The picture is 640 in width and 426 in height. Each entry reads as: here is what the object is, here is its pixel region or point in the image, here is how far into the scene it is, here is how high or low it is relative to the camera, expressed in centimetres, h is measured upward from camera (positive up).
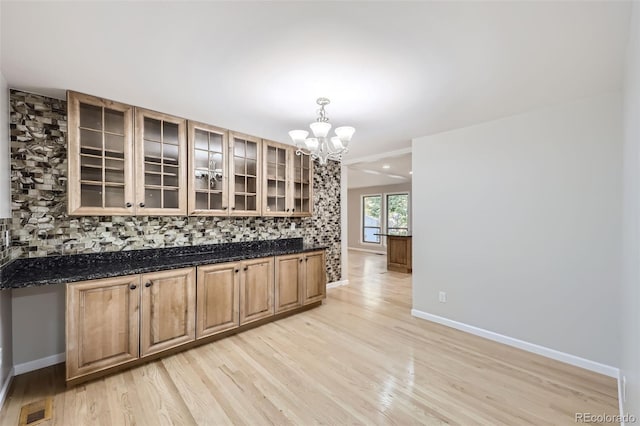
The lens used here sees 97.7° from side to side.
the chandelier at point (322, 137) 244 +68
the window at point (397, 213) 933 -9
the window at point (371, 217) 1011 -25
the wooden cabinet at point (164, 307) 223 -95
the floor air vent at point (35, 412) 185 -139
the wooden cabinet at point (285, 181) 390 +43
